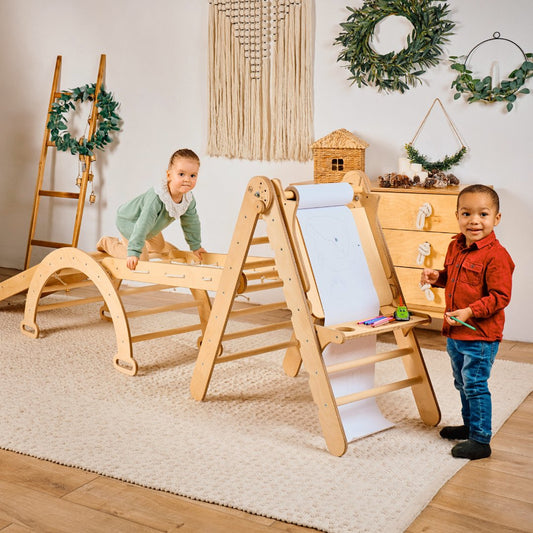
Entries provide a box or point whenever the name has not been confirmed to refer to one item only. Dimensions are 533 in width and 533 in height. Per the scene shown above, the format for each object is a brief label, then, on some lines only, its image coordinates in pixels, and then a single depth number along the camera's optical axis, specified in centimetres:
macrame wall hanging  408
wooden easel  227
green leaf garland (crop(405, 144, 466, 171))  366
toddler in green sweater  312
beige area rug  198
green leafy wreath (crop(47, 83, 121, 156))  471
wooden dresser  340
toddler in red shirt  217
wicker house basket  372
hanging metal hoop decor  349
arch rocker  306
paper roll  242
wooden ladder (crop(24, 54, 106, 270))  476
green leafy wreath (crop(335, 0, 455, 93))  365
